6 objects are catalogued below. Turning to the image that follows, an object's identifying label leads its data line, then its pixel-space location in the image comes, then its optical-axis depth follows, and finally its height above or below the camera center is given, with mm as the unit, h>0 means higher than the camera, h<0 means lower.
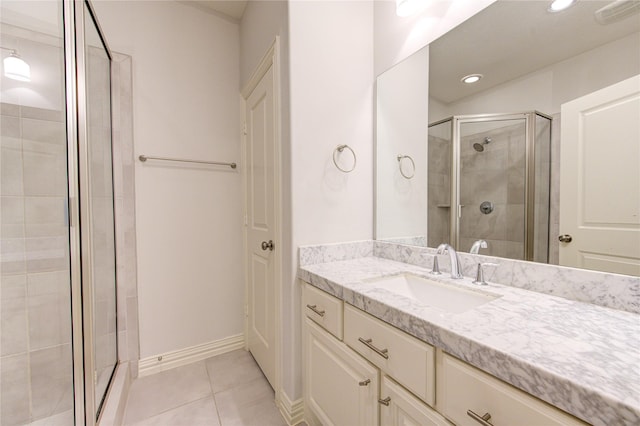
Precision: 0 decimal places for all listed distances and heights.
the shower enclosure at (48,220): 1060 -50
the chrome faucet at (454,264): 1101 -247
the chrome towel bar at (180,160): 1725 +347
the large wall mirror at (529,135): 770 +277
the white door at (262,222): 1536 -98
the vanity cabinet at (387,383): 527 -485
